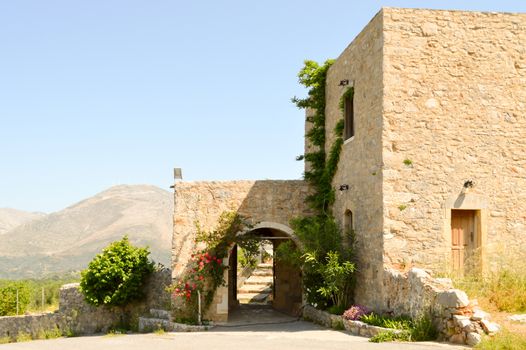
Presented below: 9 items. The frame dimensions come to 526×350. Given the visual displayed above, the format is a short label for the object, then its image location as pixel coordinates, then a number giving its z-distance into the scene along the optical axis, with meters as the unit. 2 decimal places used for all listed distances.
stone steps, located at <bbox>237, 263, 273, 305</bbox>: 22.84
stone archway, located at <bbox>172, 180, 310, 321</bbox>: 16.14
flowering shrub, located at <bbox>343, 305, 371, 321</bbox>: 12.77
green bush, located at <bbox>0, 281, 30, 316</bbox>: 26.14
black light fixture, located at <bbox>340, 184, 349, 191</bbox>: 14.88
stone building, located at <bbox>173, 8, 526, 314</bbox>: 12.78
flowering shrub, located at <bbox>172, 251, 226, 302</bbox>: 15.79
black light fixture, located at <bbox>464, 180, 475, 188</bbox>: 12.88
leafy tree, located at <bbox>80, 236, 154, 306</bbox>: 17.91
